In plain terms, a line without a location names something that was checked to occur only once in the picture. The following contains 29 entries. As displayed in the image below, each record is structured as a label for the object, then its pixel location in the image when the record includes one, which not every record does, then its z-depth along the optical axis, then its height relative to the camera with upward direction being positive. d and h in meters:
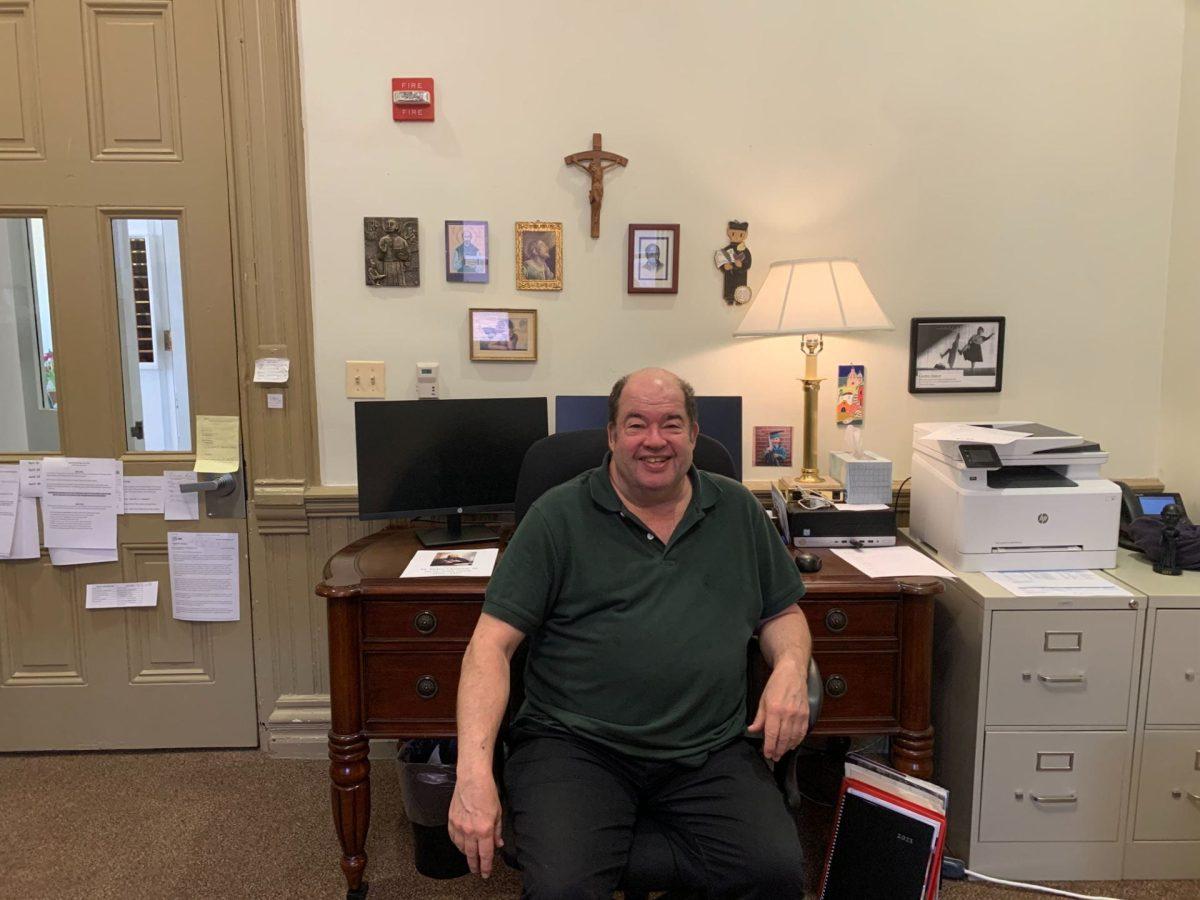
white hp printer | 2.07 -0.40
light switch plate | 2.45 -0.11
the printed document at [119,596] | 2.55 -0.76
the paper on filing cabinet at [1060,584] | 1.97 -0.58
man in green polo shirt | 1.43 -0.59
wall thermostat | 2.44 -0.11
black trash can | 2.01 -1.13
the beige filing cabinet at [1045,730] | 1.96 -0.92
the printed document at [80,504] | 2.49 -0.47
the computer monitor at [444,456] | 2.12 -0.29
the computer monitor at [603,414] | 2.29 -0.19
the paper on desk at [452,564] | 1.95 -0.53
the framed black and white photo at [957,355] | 2.50 -0.04
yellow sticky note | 2.47 -0.28
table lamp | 2.20 +0.11
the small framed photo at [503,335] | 2.45 +0.03
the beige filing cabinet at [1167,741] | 1.96 -0.94
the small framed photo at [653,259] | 2.44 +0.25
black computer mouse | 1.95 -0.51
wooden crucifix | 2.39 +0.52
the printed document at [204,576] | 2.53 -0.70
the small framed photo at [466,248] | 2.42 +0.28
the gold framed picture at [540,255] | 2.44 +0.26
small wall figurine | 2.45 +0.24
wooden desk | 1.90 -0.73
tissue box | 2.22 -0.36
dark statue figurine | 2.09 -0.51
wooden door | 2.36 +0.09
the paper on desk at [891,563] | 1.99 -0.54
